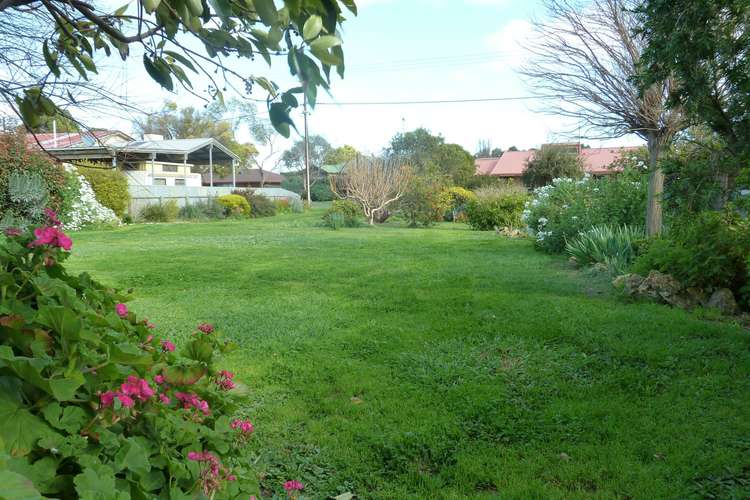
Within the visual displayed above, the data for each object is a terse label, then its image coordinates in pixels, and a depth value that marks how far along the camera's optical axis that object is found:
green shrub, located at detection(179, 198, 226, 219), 26.12
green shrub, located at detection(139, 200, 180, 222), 23.92
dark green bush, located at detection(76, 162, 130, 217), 20.78
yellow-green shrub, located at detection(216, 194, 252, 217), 27.78
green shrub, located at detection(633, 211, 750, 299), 5.90
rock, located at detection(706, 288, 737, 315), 6.17
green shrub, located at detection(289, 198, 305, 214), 34.97
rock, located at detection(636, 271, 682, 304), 6.62
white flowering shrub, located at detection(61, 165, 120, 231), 18.27
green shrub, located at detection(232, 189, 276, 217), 30.02
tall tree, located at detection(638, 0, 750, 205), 4.48
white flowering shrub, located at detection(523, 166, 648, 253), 11.68
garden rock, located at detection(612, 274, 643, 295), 6.94
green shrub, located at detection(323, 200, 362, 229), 20.67
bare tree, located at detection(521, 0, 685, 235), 9.33
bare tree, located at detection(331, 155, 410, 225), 23.06
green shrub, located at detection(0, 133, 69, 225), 14.73
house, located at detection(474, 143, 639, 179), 32.19
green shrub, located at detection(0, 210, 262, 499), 1.21
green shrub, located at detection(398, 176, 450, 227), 22.06
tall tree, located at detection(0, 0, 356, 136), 1.20
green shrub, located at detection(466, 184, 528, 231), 19.50
